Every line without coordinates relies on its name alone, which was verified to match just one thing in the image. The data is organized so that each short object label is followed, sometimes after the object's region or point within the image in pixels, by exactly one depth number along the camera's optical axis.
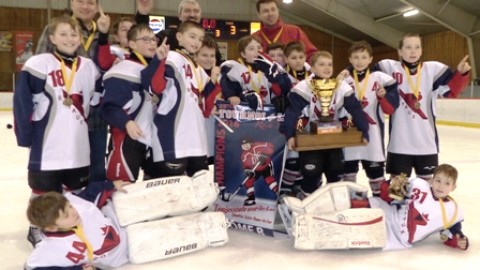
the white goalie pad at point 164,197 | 2.15
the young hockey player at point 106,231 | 1.82
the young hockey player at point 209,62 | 2.78
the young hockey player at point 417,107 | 2.82
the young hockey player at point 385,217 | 2.24
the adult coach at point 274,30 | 3.19
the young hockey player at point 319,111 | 2.57
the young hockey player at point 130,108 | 2.27
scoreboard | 15.40
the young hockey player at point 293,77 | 2.90
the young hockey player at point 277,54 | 3.04
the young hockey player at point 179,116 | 2.35
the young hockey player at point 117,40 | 2.39
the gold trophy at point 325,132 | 2.49
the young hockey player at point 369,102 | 2.80
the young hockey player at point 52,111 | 2.11
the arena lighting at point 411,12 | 13.13
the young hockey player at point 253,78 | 2.73
